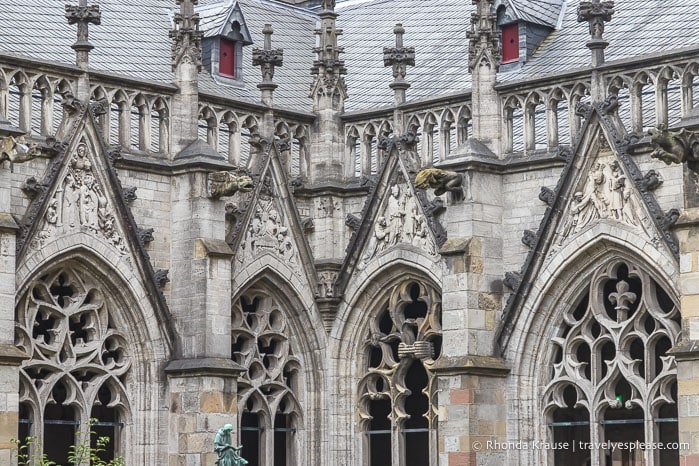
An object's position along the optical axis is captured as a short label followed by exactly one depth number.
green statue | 29.66
